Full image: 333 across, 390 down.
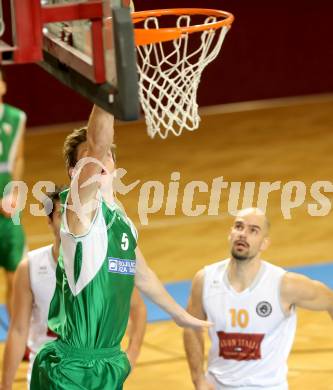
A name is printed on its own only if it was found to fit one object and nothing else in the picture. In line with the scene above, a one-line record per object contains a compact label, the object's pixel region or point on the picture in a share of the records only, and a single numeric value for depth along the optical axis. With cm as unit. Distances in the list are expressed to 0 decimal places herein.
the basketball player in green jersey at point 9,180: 1741
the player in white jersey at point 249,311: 1413
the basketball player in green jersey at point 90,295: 1066
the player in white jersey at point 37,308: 1283
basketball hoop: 1135
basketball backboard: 864
